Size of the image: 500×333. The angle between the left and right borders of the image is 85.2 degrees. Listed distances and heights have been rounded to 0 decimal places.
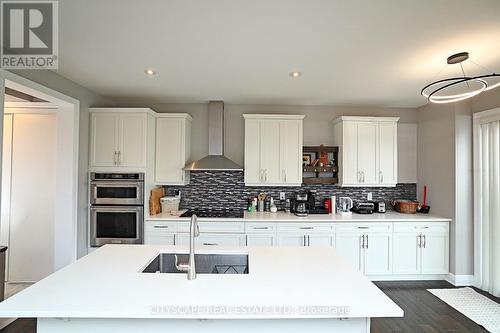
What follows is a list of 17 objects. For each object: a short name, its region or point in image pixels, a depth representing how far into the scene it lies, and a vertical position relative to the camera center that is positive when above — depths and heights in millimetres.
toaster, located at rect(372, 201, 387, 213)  4223 -539
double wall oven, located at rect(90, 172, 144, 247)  3617 -559
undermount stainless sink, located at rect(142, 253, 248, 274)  2105 -709
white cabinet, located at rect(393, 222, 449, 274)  3771 -1048
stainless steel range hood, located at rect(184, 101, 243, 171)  4086 +568
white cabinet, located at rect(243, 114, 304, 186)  4086 +319
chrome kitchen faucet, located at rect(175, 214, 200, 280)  1566 -520
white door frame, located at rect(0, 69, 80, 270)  3373 -389
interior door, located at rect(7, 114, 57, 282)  3668 -375
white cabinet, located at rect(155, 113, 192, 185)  4016 +320
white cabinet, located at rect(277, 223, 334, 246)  3693 -850
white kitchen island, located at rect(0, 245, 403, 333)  1261 -637
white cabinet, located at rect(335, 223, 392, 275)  3734 -1016
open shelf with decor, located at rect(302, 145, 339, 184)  4238 +121
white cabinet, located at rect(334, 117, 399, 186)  4137 +325
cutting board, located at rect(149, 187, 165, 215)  3859 -437
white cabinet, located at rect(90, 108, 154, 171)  3697 +441
